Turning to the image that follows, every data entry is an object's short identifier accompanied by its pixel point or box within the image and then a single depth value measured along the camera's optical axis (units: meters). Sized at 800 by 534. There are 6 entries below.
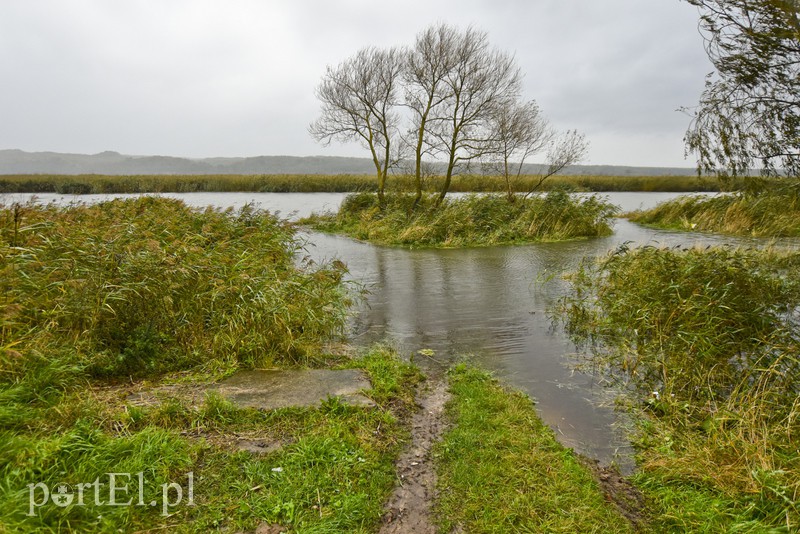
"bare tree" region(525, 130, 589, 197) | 16.64
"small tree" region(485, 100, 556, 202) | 16.14
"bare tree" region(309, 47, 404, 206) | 16.98
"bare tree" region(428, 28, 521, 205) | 15.08
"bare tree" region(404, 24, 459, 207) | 15.06
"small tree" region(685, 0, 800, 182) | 5.36
